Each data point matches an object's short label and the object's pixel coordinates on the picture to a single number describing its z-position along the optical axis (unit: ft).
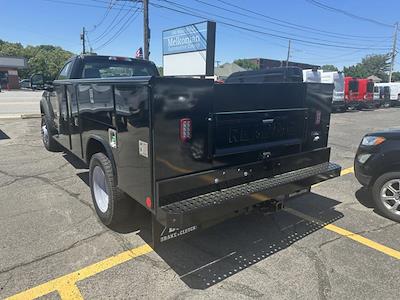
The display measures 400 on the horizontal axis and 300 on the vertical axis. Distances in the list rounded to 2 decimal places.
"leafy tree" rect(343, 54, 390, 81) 348.79
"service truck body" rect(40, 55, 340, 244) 9.00
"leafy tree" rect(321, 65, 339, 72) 406.00
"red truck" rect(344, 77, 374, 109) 81.19
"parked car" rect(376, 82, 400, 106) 105.19
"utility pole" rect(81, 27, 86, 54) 156.93
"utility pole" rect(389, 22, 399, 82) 172.86
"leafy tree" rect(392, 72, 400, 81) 340.47
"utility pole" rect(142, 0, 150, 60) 60.75
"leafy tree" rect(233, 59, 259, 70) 292.86
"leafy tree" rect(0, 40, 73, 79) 251.19
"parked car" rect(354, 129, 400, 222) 14.14
